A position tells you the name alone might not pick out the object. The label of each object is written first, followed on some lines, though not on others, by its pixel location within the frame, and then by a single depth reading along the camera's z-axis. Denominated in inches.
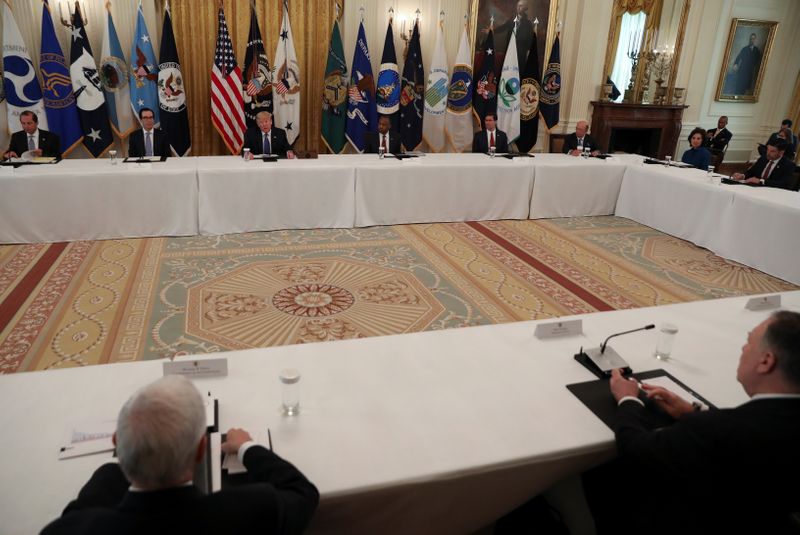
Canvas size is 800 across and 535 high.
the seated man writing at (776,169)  231.5
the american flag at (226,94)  277.7
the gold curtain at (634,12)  357.1
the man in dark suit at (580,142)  287.6
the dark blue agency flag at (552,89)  339.0
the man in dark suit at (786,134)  352.8
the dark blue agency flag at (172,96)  272.1
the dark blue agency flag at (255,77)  283.7
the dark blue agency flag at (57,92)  255.3
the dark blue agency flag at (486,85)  329.5
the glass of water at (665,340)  84.4
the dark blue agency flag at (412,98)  315.5
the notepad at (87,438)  60.4
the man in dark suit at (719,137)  372.2
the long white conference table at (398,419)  59.5
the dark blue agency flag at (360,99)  304.8
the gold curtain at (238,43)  281.6
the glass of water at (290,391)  65.7
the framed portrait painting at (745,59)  389.7
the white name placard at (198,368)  74.2
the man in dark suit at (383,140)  260.0
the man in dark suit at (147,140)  231.9
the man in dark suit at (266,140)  249.8
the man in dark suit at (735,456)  53.4
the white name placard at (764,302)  105.4
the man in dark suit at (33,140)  219.5
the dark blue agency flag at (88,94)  259.3
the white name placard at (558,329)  90.9
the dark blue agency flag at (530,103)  339.8
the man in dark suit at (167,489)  42.1
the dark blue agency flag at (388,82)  307.3
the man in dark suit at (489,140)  291.6
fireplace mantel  363.3
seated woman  282.0
